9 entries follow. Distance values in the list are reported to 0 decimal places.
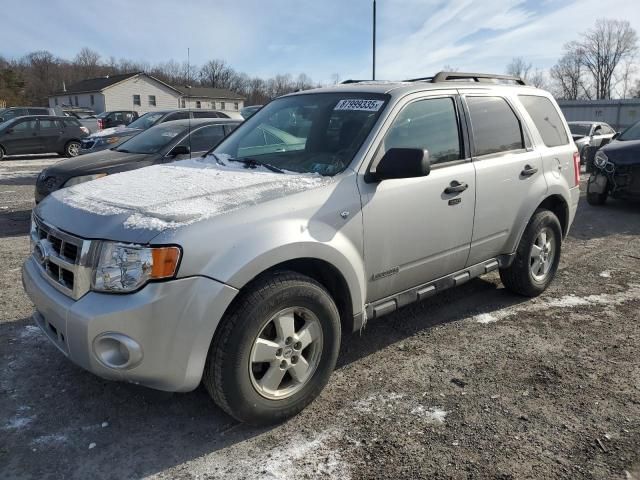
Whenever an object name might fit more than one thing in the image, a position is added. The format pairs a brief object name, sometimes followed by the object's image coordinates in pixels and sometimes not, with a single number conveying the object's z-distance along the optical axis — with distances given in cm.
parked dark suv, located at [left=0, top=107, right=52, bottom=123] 2711
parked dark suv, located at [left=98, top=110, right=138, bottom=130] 2703
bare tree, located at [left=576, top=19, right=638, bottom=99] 8344
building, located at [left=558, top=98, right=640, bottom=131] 3303
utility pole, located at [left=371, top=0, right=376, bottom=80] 1583
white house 6009
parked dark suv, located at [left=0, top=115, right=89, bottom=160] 1872
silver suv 250
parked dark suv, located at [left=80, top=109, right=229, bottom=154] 1204
